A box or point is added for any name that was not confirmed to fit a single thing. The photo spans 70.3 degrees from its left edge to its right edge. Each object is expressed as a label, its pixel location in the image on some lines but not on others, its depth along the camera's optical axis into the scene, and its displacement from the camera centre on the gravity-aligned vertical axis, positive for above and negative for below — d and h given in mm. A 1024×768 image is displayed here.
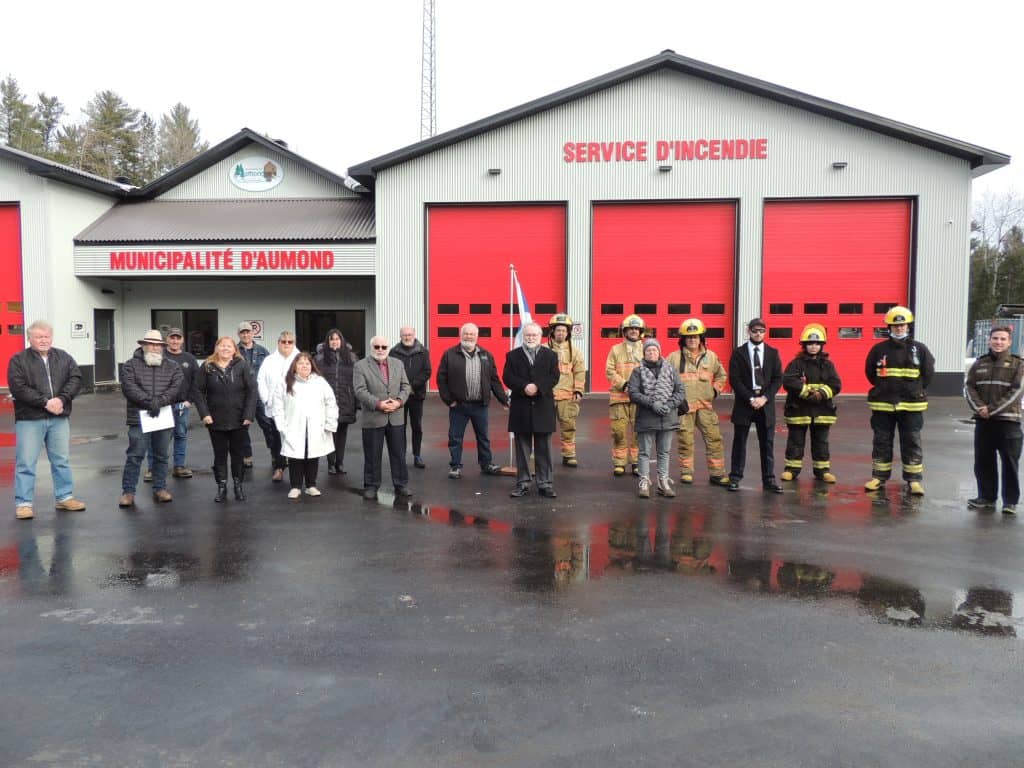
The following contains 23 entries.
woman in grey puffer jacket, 7992 -604
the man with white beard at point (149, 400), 7570 -546
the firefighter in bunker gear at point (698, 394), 8688 -534
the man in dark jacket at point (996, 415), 7246 -644
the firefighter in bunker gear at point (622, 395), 9250 -584
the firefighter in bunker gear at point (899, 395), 8078 -502
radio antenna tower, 48844 +19216
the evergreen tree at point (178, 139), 61188 +18364
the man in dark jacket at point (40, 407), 7000 -588
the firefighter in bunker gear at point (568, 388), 9672 -524
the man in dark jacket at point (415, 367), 9539 -241
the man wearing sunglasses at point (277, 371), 8680 -277
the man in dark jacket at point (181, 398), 8602 -576
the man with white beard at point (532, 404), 8008 -606
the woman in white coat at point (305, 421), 7977 -801
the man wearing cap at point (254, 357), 9406 -129
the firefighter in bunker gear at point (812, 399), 8727 -589
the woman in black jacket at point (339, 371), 9281 -288
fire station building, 17969 +3104
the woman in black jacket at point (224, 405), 7949 -625
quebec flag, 9612 +555
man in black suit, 8336 -529
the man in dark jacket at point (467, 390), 9250 -529
